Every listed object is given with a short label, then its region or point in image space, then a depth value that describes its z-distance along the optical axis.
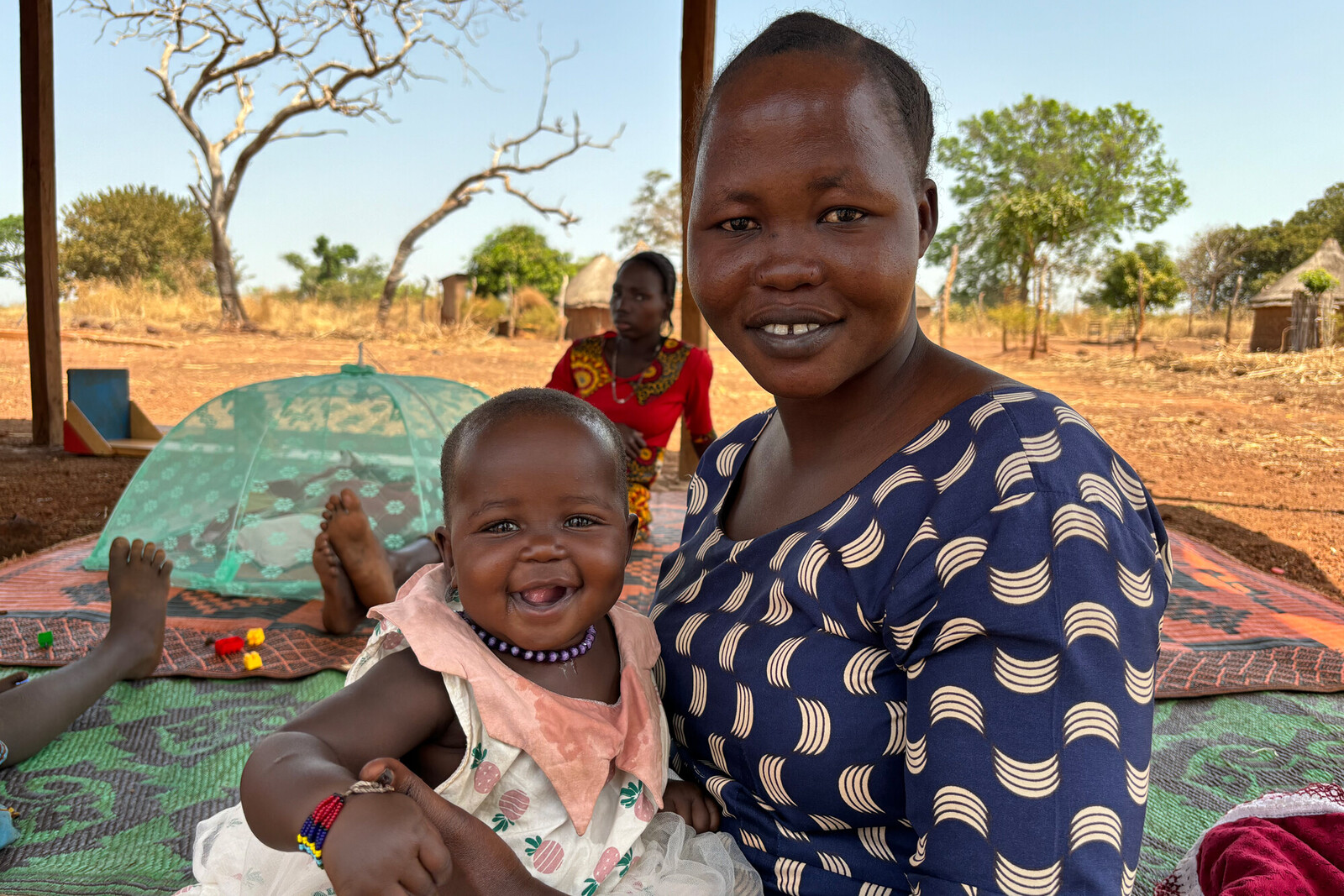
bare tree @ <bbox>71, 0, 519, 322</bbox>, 17.47
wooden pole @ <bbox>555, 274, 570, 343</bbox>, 18.61
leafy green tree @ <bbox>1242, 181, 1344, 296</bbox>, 25.70
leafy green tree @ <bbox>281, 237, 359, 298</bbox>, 39.06
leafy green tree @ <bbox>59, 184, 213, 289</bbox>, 25.22
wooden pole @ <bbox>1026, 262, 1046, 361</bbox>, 17.53
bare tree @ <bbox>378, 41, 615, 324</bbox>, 18.52
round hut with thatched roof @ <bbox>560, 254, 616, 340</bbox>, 17.53
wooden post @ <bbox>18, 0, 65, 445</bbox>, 6.49
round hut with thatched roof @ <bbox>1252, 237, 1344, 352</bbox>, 15.09
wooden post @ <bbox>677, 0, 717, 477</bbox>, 5.15
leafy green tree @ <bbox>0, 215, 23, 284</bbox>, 26.11
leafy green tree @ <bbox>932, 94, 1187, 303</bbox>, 29.08
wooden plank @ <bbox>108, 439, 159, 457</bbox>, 6.87
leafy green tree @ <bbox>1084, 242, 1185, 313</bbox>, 18.59
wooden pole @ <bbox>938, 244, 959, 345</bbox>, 17.23
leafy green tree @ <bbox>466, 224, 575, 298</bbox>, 24.45
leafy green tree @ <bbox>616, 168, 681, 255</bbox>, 31.83
